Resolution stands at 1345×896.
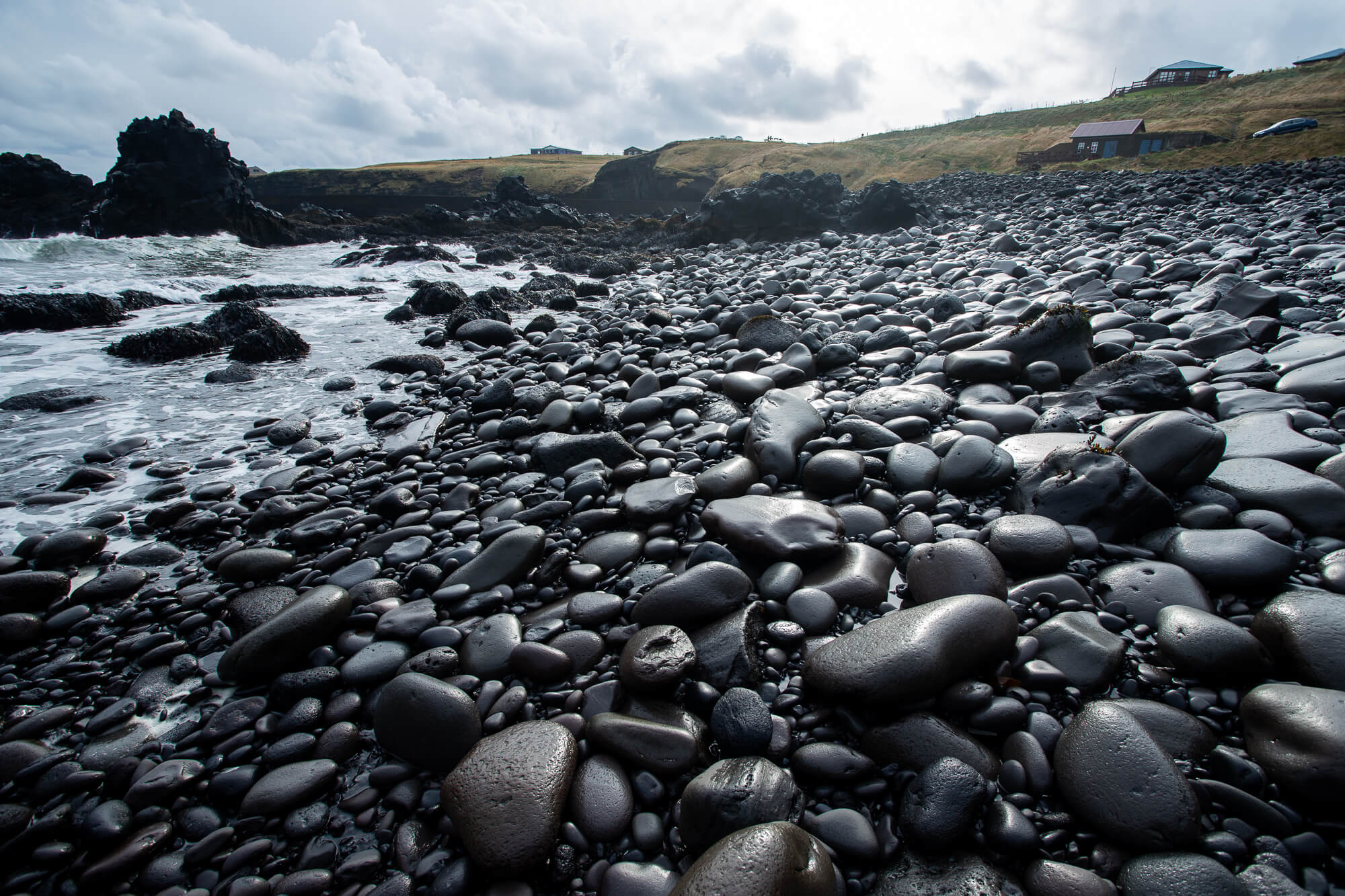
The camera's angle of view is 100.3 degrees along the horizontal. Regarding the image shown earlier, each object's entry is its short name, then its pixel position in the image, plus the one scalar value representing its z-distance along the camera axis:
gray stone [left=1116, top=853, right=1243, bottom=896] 1.25
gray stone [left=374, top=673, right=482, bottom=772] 1.90
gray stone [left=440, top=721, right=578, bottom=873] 1.55
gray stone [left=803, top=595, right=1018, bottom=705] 1.76
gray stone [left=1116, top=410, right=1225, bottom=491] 2.58
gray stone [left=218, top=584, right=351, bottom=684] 2.30
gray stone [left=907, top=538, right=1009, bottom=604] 2.17
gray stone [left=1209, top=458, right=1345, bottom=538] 2.24
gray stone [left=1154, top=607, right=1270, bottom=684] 1.73
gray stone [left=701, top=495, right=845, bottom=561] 2.51
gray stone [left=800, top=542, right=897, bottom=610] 2.31
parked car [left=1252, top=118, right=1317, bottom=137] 23.94
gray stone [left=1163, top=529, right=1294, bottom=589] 2.03
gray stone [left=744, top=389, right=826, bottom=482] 3.27
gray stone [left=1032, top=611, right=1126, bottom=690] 1.82
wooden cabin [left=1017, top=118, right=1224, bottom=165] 32.66
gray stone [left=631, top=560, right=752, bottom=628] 2.26
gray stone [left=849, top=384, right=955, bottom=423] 3.69
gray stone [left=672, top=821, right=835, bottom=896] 1.30
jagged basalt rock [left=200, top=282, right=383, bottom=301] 11.26
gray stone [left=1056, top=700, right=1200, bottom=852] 1.38
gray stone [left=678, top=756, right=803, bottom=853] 1.54
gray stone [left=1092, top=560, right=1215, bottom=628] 2.02
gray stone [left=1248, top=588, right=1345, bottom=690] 1.64
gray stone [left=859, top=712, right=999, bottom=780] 1.61
